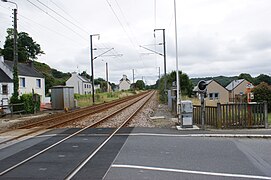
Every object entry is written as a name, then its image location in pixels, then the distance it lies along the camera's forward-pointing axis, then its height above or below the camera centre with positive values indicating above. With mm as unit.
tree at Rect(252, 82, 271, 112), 36094 -451
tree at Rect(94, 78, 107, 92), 125806 +2520
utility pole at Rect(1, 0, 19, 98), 29734 +2486
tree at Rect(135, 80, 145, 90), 168750 +3440
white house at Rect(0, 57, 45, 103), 42312 +2173
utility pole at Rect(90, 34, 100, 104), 45812 +4999
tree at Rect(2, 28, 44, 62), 76000 +11318
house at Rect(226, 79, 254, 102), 81800 +814
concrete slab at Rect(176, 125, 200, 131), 14105 -1667
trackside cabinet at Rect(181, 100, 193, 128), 14344 -1099
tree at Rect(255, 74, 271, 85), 102469 +3529
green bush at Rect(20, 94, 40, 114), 29969 -917
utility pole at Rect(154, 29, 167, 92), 38934 +5164
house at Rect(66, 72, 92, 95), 91000 +2430
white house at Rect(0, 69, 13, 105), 38147 +786
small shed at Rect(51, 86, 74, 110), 36344 -582
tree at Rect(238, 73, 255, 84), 118981 +5018
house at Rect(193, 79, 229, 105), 81438 -344
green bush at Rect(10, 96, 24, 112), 29812 -889
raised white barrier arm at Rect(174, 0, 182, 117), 18258 +1026
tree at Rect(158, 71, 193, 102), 55688 +1783
